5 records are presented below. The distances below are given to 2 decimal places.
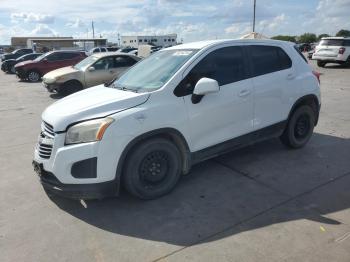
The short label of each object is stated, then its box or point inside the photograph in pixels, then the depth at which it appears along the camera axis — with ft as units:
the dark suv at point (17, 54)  105.09
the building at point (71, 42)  208.95
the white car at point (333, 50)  65.41
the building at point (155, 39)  295.62
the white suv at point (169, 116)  12.05
